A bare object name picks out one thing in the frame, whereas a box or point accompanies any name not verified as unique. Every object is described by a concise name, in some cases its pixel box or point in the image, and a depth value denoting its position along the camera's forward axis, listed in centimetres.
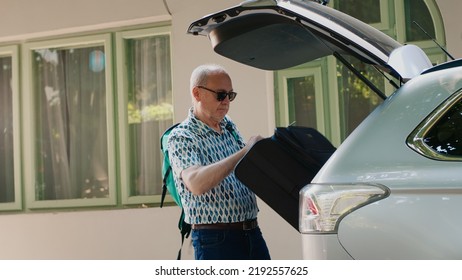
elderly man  439
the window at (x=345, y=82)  729
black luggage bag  404
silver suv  303
